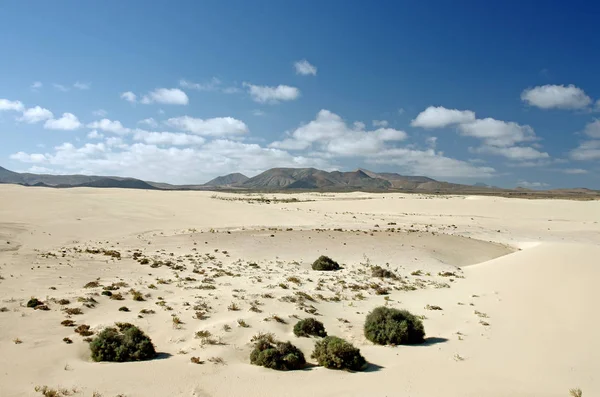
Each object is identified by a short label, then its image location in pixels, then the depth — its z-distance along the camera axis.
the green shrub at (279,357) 9.27
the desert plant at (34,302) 13.12
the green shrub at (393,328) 11.10
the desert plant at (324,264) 22.95
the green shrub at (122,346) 9.41
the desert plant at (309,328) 11.73
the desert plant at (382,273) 21.13
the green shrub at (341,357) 9.20
